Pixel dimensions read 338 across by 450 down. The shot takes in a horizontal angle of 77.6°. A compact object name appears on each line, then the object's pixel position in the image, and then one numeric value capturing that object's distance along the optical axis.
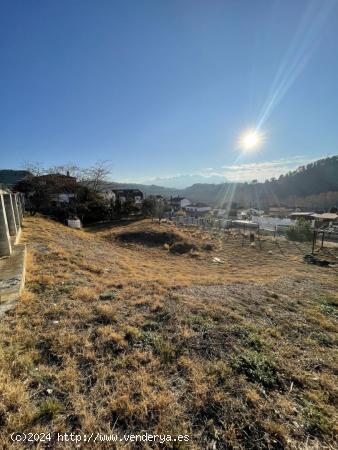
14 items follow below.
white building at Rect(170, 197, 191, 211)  65.19
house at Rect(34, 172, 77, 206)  24.36
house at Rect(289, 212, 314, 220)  36.38
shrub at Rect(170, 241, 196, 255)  14.91
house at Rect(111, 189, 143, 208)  46.45
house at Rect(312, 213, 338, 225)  38.31
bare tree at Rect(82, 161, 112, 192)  31.67
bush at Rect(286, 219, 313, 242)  17.73
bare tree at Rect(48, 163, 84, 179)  31.69
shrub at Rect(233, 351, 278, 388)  2.62
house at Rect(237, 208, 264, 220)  48.13
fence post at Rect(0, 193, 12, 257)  5.48
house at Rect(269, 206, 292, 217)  57.46
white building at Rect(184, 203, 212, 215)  62.17
